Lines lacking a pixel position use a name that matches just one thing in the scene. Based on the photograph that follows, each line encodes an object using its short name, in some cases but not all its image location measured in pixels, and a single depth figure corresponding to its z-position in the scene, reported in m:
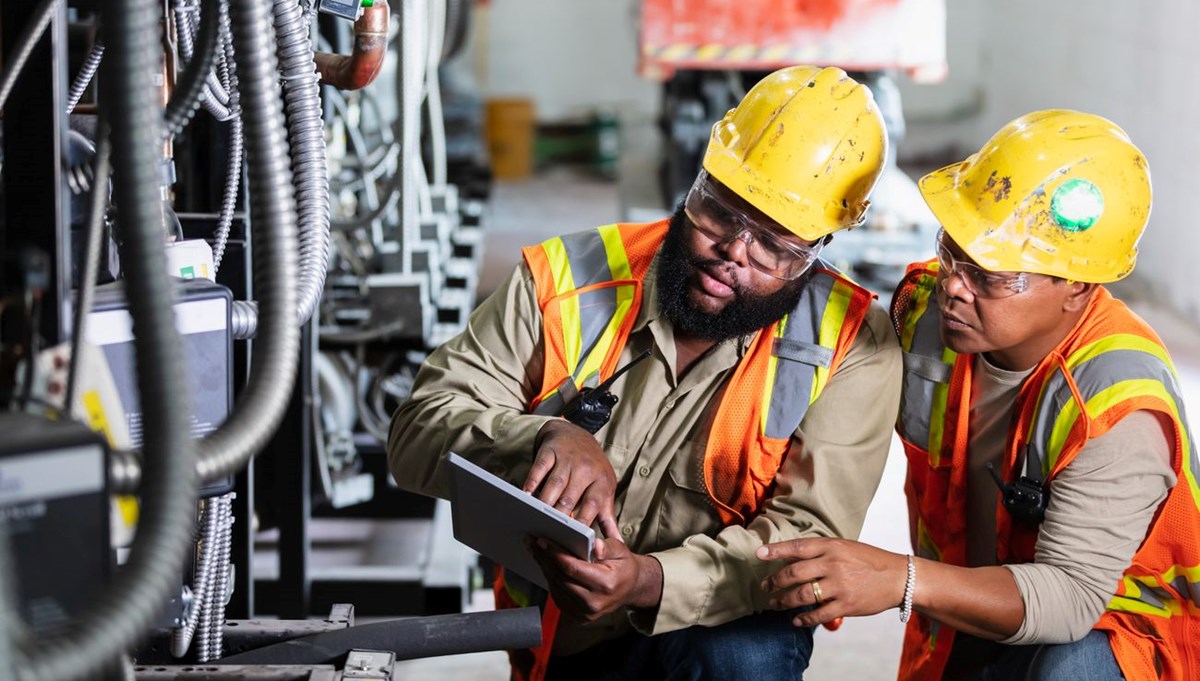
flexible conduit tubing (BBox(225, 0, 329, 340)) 1.71
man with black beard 2.45
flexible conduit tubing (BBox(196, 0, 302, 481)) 1.22
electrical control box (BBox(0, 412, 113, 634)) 1.21
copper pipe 2.57
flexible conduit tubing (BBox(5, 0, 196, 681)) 1.10
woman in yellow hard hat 2.26
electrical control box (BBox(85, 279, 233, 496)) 1.59
